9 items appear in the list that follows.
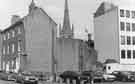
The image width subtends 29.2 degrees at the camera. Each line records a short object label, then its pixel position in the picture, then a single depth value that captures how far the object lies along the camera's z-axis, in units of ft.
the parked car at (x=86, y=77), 96.72
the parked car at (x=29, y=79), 99.19
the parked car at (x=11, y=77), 118.00
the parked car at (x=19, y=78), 103.68
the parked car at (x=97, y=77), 110.35
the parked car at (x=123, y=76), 117.31
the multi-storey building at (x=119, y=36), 181.37
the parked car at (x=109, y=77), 112.98
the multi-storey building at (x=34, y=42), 145.06
